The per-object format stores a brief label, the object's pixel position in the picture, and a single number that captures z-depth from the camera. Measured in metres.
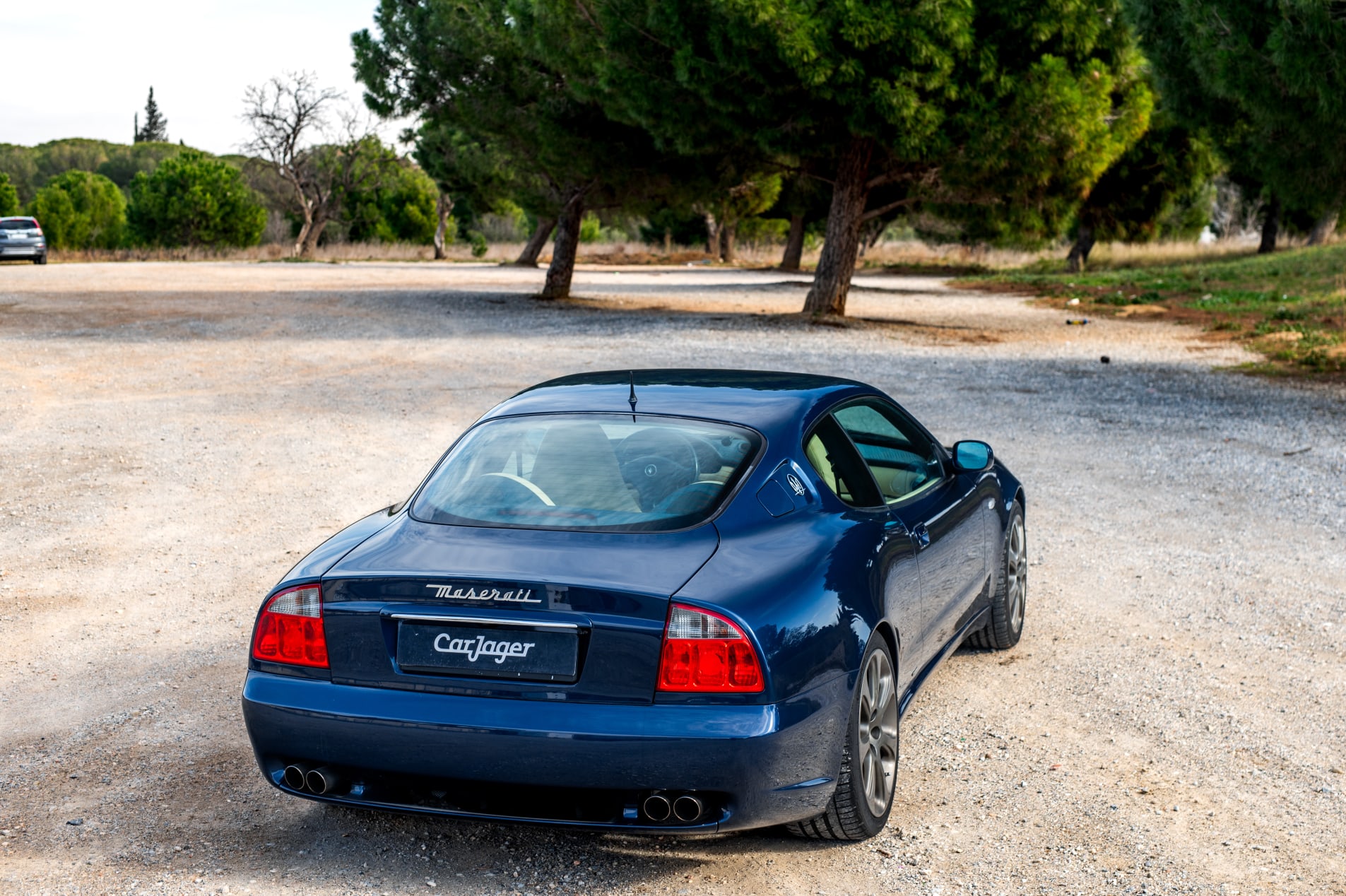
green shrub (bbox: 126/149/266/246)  69.94
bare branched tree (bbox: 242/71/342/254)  61.91
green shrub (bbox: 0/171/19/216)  72.38
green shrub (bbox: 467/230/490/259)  71.31
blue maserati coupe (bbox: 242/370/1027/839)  3.22
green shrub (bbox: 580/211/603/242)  82.54
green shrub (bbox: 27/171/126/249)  70.12
